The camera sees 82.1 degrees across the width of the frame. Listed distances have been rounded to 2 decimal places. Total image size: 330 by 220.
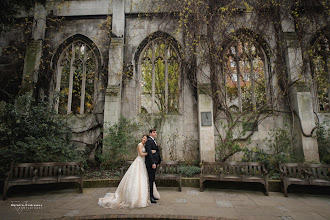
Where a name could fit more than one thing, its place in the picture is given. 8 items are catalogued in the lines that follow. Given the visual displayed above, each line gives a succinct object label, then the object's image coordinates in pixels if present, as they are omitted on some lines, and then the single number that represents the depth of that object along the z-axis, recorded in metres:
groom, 4.36
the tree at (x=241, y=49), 8.14
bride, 4.12
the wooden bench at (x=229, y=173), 5.25
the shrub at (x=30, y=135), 5.61
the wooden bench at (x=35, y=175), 4.89
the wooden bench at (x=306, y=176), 5.04
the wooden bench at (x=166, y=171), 5.48
